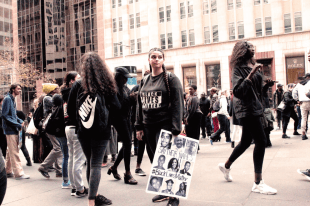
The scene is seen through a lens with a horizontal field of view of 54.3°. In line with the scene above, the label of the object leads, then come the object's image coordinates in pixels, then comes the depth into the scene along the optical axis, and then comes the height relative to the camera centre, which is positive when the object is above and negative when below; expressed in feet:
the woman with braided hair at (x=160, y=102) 12.77 +0.09
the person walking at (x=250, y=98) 13.93 +0.17
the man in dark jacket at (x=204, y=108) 41.58 -0.70
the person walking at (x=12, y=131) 21.30 -1.59
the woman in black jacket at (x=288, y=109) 33.91 -0.98
